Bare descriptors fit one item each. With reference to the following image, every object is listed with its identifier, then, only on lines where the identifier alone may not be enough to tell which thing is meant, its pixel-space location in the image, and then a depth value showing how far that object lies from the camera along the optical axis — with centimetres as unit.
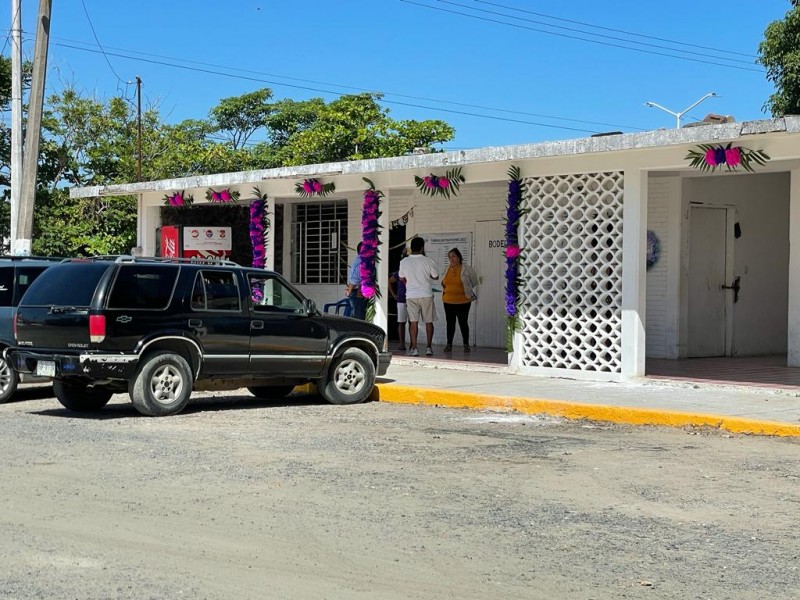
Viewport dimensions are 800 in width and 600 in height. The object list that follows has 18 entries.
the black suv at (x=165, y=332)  1104
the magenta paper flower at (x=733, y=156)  1299
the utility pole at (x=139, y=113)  3272
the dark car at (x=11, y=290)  1268
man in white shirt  1738
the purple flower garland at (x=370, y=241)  1745
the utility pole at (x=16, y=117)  1952
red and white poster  2208
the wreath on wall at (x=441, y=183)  1609
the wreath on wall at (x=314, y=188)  1823
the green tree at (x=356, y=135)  4472
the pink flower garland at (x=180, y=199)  2095
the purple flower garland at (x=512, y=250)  1549
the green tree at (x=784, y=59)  2619
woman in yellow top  1834
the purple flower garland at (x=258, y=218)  1973
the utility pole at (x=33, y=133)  1912
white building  1420
